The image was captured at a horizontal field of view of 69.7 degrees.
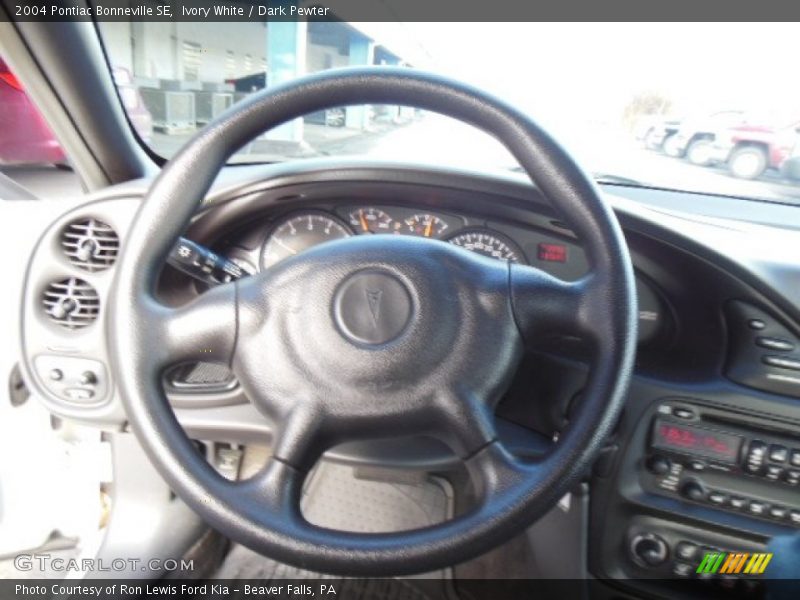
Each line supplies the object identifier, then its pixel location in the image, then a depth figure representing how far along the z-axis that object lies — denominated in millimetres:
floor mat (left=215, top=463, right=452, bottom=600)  1607
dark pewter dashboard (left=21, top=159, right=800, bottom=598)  1167
